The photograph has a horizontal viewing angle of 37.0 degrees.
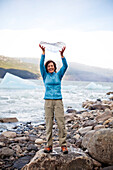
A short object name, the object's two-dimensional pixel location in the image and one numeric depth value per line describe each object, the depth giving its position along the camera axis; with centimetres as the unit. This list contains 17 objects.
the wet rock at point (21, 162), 410
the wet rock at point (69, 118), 938
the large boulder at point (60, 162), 346
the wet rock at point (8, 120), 934
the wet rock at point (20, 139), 609
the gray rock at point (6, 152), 461
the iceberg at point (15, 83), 3850
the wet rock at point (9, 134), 662
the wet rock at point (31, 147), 519
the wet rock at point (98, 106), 1430
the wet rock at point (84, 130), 636
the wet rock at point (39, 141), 587
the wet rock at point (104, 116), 848
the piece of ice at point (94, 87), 5239
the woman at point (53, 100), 365
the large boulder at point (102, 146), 363
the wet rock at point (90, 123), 773
